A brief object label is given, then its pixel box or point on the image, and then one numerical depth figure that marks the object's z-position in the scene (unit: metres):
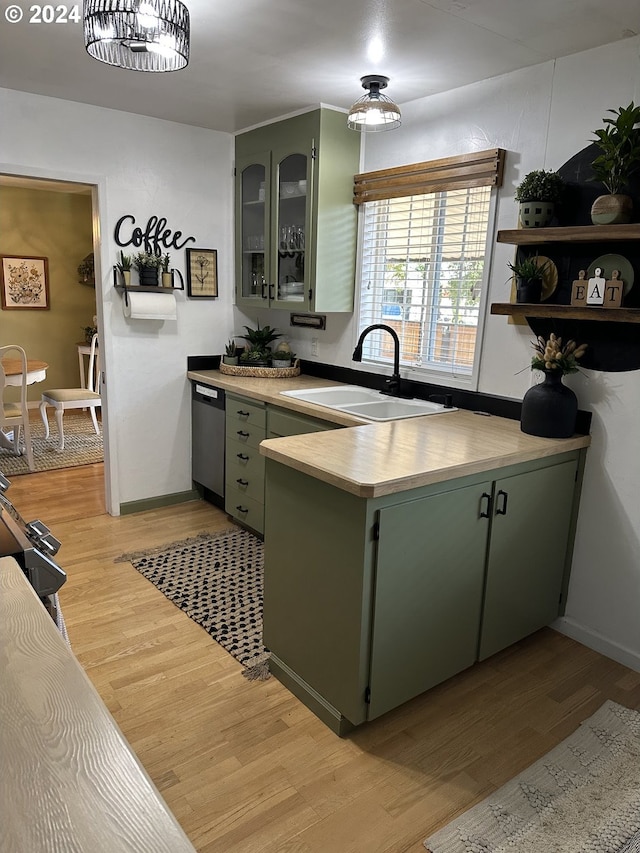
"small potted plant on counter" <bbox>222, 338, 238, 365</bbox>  3.99
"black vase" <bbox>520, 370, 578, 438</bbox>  2.41
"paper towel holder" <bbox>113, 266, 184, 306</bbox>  3.62
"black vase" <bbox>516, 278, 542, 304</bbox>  2.55
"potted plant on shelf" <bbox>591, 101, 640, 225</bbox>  2.15
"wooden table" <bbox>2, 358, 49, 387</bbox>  4.87
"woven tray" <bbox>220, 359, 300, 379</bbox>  3.82
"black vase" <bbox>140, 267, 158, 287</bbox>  3.64
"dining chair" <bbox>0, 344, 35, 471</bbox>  4.64
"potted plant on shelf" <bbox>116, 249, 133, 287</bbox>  3.61
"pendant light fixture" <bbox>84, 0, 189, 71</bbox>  1.73
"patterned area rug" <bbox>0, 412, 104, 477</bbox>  4.87
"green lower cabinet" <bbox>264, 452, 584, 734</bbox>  1.92
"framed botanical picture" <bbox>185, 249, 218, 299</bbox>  3.93
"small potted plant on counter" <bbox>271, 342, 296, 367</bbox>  3.94
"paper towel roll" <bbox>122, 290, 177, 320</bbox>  3.62
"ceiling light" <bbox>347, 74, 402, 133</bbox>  2.52
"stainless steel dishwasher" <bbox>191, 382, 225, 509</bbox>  3.81
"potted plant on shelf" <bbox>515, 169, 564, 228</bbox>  2.44
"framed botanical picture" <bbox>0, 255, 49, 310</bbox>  6.60
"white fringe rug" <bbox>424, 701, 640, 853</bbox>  1.66
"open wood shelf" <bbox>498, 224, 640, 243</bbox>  2.17
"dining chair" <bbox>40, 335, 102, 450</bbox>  5.31
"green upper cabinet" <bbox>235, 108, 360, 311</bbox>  3.31
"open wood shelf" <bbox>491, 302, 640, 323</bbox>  2.22
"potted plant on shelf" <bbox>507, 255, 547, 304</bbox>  2.54
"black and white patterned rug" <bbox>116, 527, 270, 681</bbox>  2.57
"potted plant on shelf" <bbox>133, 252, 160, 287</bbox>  3.63
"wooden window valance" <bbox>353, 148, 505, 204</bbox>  2.74
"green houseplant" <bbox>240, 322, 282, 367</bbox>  3.93
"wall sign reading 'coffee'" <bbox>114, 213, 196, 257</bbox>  3.63
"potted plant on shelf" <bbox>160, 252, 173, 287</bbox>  3.73
